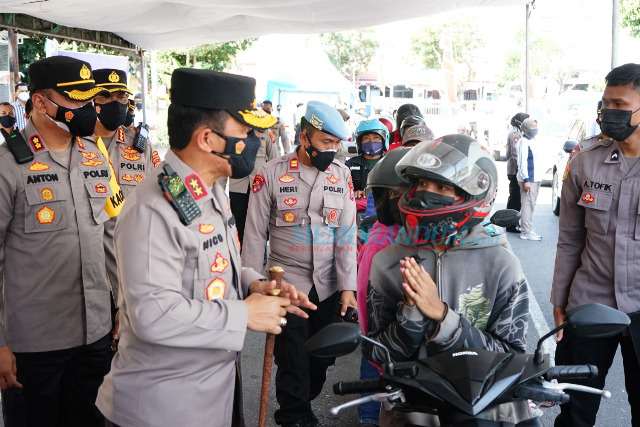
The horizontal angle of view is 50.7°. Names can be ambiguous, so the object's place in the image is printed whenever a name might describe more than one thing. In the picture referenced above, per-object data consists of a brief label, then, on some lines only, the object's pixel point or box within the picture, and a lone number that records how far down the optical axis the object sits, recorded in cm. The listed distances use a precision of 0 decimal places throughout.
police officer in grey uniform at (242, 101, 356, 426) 416
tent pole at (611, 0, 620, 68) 760
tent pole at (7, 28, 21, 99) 873
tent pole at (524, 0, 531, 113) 1425
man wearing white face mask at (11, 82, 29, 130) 879
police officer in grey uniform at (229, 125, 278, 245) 777
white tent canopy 759
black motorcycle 191
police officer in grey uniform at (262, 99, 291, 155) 1241
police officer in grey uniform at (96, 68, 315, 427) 210
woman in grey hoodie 223
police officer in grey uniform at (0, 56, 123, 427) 309
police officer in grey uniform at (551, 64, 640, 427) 323
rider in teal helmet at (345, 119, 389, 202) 582
